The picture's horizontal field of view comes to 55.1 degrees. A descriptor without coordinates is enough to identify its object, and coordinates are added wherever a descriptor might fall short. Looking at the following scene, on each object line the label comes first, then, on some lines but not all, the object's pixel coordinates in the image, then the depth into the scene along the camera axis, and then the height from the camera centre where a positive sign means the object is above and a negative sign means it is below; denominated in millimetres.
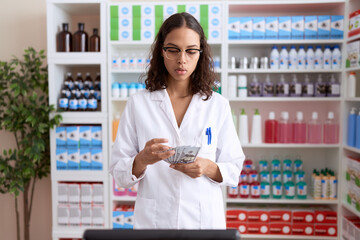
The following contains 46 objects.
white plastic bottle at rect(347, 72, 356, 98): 2969 +161
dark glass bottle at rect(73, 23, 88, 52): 3232 +582
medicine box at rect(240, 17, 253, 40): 3166 +689
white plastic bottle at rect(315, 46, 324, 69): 3116 +410
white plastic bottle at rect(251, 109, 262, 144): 3229 -244
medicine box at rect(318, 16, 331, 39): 3117 +695
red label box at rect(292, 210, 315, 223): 3238 -1060
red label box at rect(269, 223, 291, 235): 3252 -1176
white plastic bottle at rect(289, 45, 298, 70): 3143 +411
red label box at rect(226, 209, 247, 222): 3273 -1063
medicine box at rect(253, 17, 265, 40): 3164 +689
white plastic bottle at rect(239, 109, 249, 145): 3227 -245
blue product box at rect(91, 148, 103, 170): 3184 -517
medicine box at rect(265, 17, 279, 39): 3154 +696
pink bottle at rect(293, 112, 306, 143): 3201 -249
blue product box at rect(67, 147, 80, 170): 3197 -519
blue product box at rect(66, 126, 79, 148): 3176 -313
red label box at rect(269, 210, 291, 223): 3254 -1054
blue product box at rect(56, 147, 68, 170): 3199 -521
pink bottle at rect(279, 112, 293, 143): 3197 -249
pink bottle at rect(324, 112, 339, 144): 3171 -254
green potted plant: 3076 -189
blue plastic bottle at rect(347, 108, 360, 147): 2932 -202
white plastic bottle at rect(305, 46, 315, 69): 3131 +402
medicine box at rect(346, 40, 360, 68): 2841 +416
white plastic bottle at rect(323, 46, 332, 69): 3104 +400
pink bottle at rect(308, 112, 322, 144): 3229 -271
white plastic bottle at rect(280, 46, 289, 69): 3150 +408
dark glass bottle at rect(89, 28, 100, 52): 3252 +575
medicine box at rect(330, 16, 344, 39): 3086 +685
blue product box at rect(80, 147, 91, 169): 3193 -509
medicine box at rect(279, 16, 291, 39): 3146 +703
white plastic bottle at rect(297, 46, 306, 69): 3141 +412
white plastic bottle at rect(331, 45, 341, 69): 3094 +403
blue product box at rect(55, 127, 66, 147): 3191 -315
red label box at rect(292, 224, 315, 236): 3238 -1182
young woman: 1357 -139
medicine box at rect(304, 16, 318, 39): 3131 +693
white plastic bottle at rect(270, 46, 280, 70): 3154 +402
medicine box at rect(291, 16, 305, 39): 3143 +695
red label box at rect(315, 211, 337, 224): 3207 -1054
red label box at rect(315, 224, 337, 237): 3209 -1179
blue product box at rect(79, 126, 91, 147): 3174 -308
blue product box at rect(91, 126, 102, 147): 3176 -312
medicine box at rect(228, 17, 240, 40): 3182 +690
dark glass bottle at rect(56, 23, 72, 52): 3203 +578
